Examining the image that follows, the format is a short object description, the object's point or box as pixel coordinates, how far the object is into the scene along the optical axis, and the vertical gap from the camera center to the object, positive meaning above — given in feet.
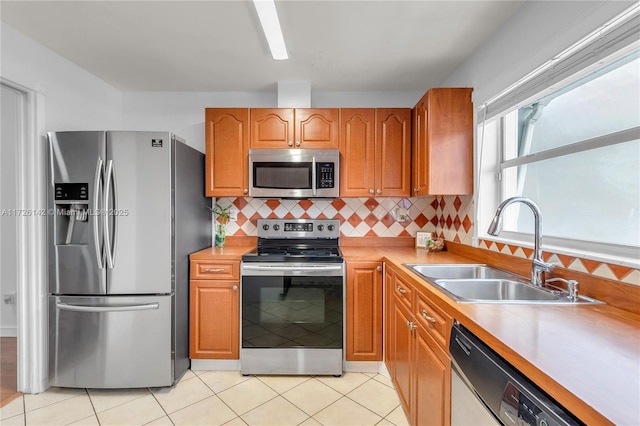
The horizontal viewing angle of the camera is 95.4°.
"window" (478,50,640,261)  3.74 +0.75
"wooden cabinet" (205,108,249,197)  8.25 +1.88
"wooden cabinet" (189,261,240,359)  7.38 -2.60
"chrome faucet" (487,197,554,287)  4.13 -0.43
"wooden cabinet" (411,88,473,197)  6.78 +1.59
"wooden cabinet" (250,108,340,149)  8.24 +2.29
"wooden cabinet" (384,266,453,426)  3.92 -2.38
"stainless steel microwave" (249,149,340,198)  8.01 +1.03
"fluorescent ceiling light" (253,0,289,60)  4.73 +3.37
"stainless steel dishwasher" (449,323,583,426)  2.15 -1.61
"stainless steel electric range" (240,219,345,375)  7.14 -2.62
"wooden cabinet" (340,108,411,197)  8.25 +1.62
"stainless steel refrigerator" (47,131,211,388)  6.49 -1.14
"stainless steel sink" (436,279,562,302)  4.85 -1.36
